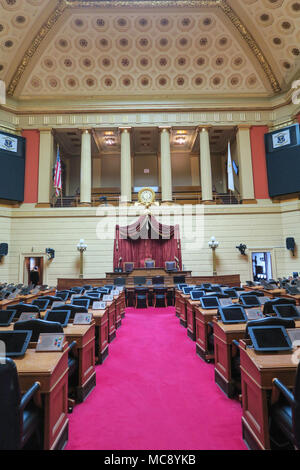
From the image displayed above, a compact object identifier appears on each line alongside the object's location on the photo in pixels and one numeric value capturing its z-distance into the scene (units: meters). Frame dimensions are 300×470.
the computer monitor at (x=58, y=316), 3.45
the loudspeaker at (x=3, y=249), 13.26
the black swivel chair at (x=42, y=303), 4.69
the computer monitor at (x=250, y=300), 4.50
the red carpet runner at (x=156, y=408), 2.27
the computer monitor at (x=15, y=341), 2.29
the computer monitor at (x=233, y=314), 3.34
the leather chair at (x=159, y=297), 9.68
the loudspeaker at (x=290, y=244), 13.38
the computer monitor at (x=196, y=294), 5.52
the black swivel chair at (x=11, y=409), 1.60
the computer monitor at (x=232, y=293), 5.68
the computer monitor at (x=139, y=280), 10.24
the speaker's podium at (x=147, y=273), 11.57
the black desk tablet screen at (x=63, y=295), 6.04
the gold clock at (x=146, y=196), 14.27
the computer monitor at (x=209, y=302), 4.43
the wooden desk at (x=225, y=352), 3.04
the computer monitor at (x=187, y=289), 6.84
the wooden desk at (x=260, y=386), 1.99
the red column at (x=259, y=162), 14.67
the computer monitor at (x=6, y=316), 3.67
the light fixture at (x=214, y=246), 13.00
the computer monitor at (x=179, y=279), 10.48
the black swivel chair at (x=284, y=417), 1.69
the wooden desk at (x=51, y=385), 1.98
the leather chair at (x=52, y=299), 4.94
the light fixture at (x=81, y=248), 12.93
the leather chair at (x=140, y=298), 9.59
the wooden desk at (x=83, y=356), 3.06
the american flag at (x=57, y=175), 14.09
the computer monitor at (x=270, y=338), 2.26
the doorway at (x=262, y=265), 13.96
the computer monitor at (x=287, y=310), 3.73
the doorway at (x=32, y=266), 13.74
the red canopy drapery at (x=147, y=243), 13.44
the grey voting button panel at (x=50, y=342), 2.42
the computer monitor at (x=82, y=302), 4.70
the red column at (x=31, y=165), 14.40
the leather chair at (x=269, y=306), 3.93
